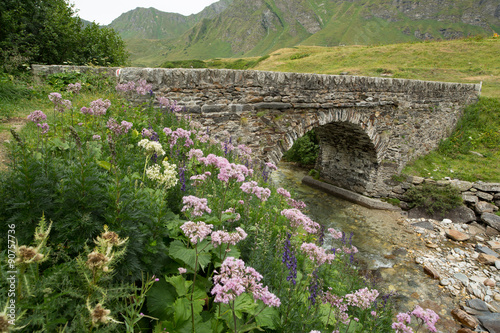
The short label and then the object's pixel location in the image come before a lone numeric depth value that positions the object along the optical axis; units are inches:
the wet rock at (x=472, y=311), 268.2
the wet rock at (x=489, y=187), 459.8
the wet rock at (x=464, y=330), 241.4
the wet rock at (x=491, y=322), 242.4
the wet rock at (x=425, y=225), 436.5
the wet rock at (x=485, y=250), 369.8
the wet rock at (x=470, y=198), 460.4
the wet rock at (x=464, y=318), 252.5
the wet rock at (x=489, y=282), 310.8
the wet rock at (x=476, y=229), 422.3
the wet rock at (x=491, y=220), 426.0
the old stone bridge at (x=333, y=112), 258.2
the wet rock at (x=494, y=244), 385.4
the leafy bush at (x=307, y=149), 709.3
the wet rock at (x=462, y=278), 315.9
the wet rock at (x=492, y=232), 417.4
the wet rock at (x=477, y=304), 273.5
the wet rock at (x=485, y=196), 458.3
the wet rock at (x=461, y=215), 446.9
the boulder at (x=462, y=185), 471.3
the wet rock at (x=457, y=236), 400.5
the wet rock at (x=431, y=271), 322.5
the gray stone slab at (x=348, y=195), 504.4
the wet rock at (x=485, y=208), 447.2
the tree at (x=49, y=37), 363.3
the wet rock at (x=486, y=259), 350.6
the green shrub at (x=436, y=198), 458.0
